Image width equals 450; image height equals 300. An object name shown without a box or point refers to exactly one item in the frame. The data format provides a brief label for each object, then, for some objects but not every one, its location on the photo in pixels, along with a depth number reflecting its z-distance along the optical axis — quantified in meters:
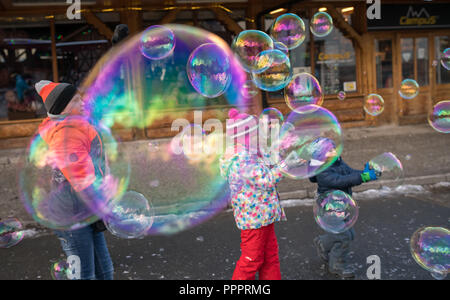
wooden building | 8.32
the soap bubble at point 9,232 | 4.28
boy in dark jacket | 3.80
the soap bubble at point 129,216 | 3.64
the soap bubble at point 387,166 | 3.55
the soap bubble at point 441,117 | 5.17
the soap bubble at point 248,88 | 8.04
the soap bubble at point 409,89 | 6.52
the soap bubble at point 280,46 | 5.63
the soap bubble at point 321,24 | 6.11
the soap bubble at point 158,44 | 5.46
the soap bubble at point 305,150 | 3.26
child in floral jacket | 3.23
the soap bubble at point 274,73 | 4.87
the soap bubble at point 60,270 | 3.48
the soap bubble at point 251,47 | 4.93
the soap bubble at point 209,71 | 4.85
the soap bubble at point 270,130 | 3.42
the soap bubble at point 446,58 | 5.73
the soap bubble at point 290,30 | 5.52
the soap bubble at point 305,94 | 5.42
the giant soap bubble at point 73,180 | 2.89
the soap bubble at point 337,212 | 3.72
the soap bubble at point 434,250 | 3.55
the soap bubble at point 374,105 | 6.47
